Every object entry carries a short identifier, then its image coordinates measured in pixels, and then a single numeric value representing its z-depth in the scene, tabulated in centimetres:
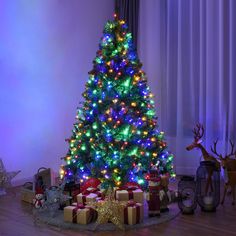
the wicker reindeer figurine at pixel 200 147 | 406
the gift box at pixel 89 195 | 328
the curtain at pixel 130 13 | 541
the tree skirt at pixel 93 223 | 306
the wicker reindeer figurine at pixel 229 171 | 363
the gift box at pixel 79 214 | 312
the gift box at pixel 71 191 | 356
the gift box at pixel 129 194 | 332
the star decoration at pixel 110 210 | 308
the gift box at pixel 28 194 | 382
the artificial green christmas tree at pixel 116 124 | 390
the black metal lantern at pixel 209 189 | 345
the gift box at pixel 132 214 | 309
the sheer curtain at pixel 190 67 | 470
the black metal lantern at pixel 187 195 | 339
